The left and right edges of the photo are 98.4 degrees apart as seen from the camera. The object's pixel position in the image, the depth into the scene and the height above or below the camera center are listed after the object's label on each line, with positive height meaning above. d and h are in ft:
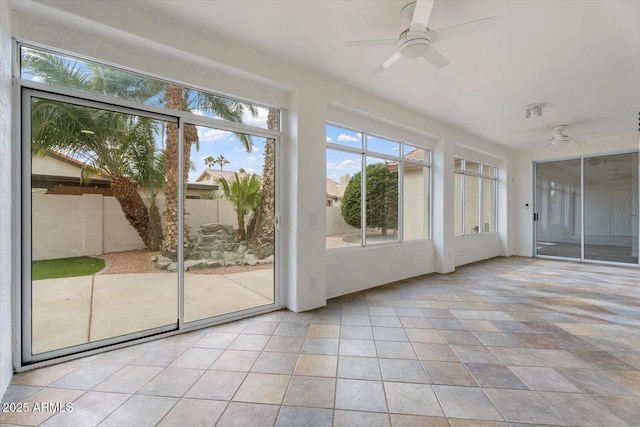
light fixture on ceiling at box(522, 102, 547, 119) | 13.99 +5.57
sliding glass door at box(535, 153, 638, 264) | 20.01 +0.60
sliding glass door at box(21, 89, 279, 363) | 7.32 -0.29
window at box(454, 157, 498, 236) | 20.22 +1.47
